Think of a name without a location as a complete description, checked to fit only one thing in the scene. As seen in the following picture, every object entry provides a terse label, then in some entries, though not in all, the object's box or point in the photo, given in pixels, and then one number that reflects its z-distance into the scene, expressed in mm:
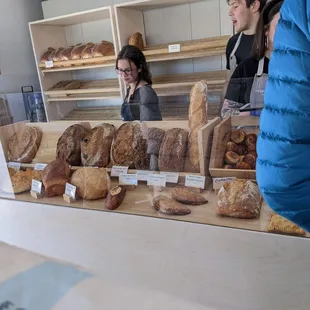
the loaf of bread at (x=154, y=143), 942
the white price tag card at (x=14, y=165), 1176
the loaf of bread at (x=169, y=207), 823
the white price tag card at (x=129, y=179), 965
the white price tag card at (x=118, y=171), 986
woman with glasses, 1057
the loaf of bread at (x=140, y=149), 958
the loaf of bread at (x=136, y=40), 2027
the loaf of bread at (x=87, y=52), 2160
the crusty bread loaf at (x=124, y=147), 991
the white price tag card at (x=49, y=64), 2152
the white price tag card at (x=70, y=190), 976
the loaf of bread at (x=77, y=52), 2176
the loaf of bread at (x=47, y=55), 2221
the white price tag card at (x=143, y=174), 942
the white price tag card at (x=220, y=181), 814
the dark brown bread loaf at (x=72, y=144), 1082
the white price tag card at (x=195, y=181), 859
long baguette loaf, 900
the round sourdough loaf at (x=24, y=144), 1198
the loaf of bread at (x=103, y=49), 2111
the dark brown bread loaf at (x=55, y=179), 1014
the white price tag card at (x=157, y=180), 908
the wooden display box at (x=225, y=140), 813
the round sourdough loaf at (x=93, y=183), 960
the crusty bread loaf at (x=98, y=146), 1033
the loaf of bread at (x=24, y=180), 1084
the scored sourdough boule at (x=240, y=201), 747
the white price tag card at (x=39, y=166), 1104
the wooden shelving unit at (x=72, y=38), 2012
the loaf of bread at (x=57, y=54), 2212
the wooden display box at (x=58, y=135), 853
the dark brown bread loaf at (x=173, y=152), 907
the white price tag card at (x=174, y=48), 1964
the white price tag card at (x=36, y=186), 1045
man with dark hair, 1336
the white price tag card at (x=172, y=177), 896
